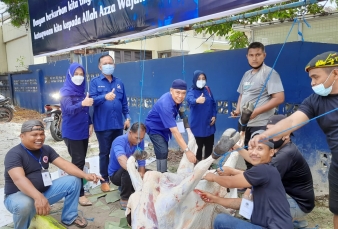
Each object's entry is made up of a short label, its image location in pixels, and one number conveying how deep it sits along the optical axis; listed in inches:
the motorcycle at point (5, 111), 362.5
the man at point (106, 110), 149.1
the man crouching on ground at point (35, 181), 101.4
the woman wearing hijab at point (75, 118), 137.6
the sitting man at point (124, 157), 129.6
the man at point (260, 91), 122.4
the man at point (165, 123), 122.8
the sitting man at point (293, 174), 90.7
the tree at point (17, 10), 446.9
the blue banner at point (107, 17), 119.9
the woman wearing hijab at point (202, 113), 156.1
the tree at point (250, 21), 190.3
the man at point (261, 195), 79.4
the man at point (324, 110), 81.0
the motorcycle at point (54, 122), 267.3
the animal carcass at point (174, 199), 86.8
